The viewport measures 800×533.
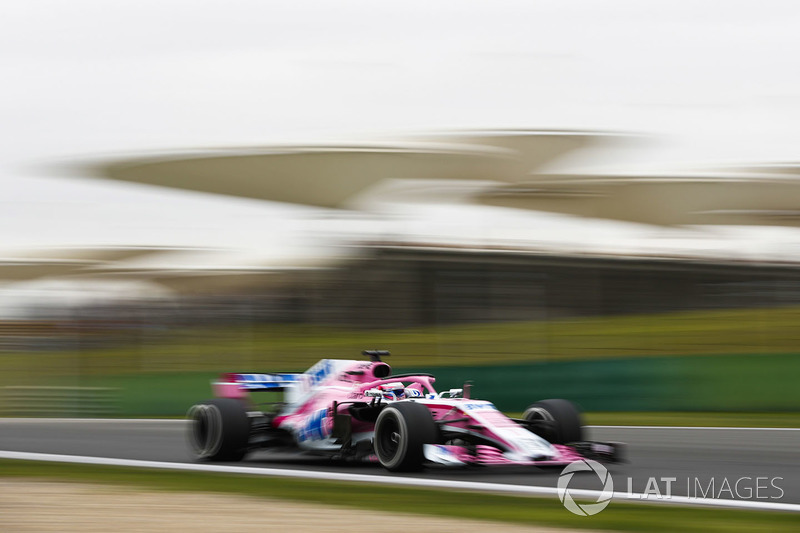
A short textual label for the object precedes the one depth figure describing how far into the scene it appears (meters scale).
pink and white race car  17.12
